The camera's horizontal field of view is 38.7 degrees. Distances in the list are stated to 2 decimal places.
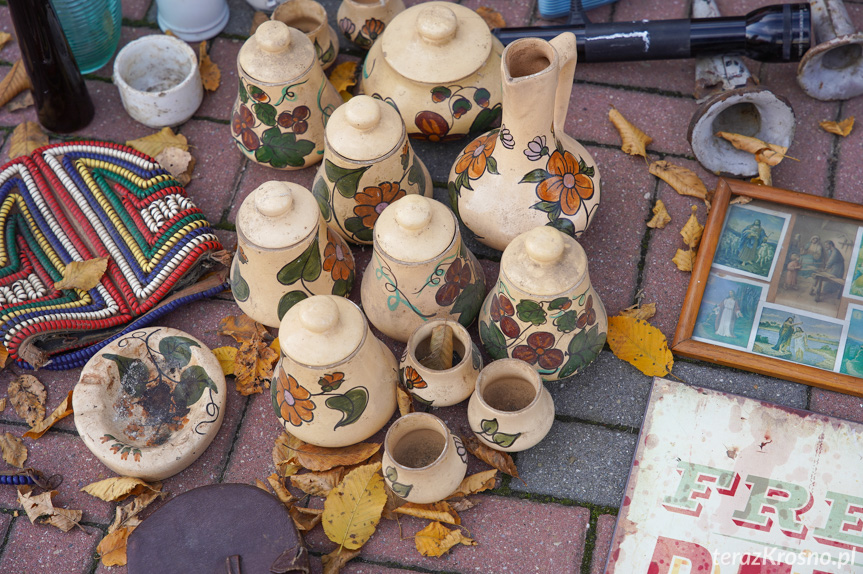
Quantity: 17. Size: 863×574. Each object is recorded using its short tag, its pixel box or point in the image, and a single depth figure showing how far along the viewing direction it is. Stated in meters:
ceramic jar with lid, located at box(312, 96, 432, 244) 1.07
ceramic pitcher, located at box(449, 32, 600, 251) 1.04
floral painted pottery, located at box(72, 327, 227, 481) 1.07
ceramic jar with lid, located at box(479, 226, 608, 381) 1.01
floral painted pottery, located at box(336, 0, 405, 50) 1.25
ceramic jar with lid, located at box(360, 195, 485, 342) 1.03
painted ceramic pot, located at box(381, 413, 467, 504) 1.01
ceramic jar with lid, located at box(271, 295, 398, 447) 0.99
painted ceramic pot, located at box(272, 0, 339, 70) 1.25
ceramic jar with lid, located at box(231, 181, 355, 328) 1.05
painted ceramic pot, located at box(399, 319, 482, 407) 1.04
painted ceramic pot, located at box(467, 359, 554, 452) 1.02
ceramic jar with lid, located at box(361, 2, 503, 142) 1.14
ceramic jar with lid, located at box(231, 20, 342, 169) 1.13
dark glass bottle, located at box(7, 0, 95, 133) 1.17
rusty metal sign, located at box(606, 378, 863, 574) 1.04
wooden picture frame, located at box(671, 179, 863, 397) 1.11
